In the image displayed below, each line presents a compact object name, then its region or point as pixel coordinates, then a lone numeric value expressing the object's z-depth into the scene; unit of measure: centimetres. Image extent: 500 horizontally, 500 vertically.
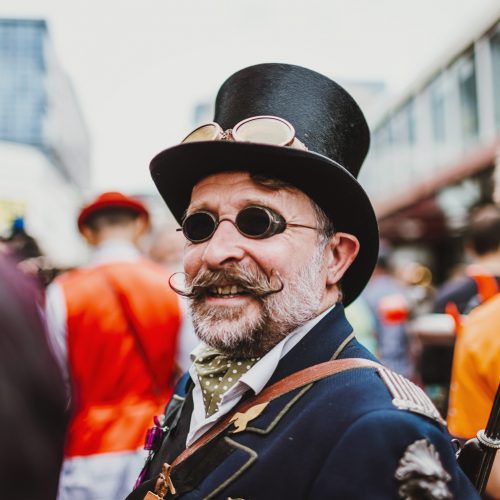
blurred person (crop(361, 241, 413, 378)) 614
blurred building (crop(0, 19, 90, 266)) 5473
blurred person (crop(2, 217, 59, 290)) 383
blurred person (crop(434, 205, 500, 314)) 330
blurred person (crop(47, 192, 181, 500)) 280
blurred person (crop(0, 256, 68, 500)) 121
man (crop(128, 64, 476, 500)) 136
